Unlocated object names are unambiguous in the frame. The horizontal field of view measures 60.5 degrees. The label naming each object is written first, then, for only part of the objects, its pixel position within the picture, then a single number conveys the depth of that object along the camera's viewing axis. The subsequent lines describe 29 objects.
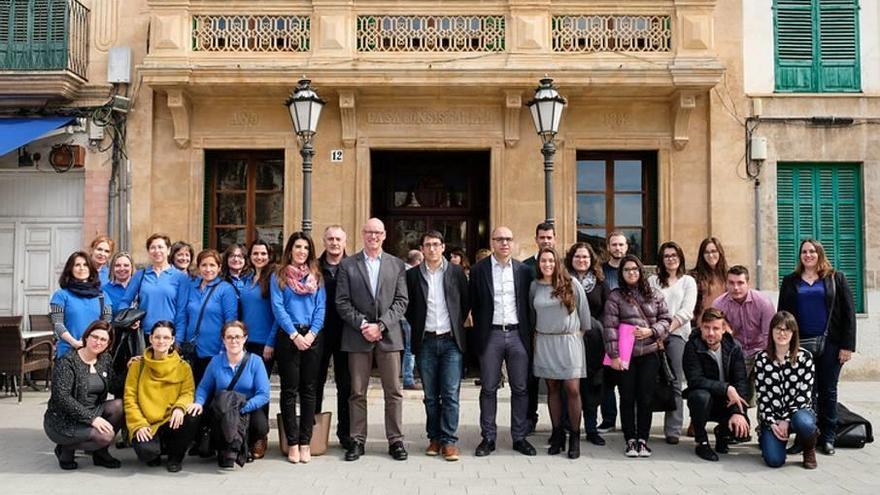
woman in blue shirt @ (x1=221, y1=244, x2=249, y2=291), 6.96
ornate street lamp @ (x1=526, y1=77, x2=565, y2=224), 9.79
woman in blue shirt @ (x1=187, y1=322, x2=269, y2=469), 6.34
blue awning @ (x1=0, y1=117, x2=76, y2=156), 11.27
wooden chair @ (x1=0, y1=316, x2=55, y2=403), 9.63
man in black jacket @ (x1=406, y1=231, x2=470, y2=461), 6.78
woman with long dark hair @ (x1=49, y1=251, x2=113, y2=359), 7.05
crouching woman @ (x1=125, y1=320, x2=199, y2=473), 6.25
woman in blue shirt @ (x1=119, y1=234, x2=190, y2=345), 7.02
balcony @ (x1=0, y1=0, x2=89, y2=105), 11.73
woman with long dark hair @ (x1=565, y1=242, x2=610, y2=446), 7.21
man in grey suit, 6.68
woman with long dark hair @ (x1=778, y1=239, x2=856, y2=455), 7.02
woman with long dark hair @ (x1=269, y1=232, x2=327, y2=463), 6.52
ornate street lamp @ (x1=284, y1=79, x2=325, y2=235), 9.75
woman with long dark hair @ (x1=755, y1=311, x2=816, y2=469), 6.48
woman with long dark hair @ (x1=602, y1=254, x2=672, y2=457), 6.85
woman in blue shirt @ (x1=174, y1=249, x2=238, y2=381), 6.72
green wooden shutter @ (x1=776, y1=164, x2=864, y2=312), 12.23
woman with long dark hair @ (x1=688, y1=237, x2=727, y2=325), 7.81
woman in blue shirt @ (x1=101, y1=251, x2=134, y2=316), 7.57
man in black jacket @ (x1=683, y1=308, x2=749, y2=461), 6.81
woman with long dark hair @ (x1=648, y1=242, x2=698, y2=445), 7.28
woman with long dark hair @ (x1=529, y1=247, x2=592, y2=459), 6.77
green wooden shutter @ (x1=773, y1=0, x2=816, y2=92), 12.29
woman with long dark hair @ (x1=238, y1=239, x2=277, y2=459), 6.77
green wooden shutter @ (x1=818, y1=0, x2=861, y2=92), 12.29
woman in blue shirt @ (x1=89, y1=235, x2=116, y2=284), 7.56
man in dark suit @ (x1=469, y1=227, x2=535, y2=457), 6.88
